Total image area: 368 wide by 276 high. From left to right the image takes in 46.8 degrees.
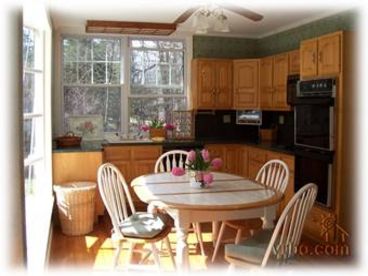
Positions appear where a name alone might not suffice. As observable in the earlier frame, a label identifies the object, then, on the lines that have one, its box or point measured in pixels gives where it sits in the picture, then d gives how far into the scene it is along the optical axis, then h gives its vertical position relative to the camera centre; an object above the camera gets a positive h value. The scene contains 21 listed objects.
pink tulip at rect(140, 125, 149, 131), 5.69 -0.12
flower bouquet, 3.16 -0.35
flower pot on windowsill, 5.68 -0.18
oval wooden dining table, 2.70 -0.54
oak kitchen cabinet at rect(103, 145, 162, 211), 5.20 -0.49
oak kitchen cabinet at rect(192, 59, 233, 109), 5.78 +0.49
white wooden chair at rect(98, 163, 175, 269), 2.98 -0.77
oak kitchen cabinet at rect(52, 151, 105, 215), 4.65 -0.53
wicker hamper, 4.34 -0.92
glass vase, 3.18 -0.47
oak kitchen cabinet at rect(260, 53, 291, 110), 5.09 +0.47
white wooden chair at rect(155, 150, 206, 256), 3.84 -0.53
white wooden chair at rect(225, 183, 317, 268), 2.51 -0.77
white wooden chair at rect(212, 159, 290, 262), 3.40 -0.56
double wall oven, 3.90 -0.15
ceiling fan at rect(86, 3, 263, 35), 2.85 +0.72
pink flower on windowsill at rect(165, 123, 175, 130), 5.73 -0.11
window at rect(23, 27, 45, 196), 3.40 +0.07
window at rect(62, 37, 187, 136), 5.57 +0.53
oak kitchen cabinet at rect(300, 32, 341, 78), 3.85 +0.61
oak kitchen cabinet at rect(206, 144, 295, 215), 5.25 -0.49
